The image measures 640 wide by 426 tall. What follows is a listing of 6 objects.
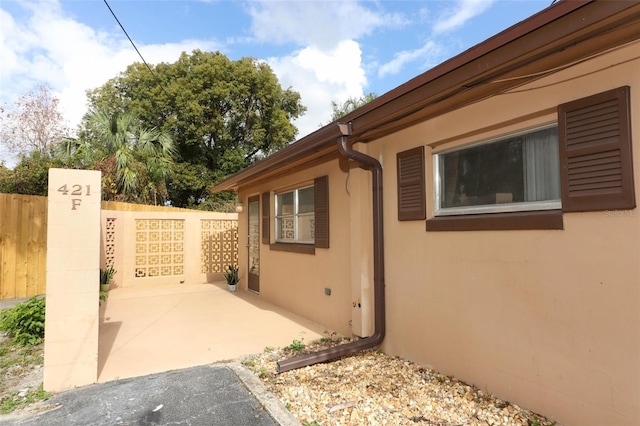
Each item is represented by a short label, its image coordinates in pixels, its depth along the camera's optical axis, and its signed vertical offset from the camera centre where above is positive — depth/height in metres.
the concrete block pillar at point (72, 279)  3.53 -0.52
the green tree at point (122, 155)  12.45 +2.61
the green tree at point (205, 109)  20.38 +6.79
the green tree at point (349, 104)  19.94 +6.73
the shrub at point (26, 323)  5.08 -1.39
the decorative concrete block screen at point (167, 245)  10.18 -0.58
